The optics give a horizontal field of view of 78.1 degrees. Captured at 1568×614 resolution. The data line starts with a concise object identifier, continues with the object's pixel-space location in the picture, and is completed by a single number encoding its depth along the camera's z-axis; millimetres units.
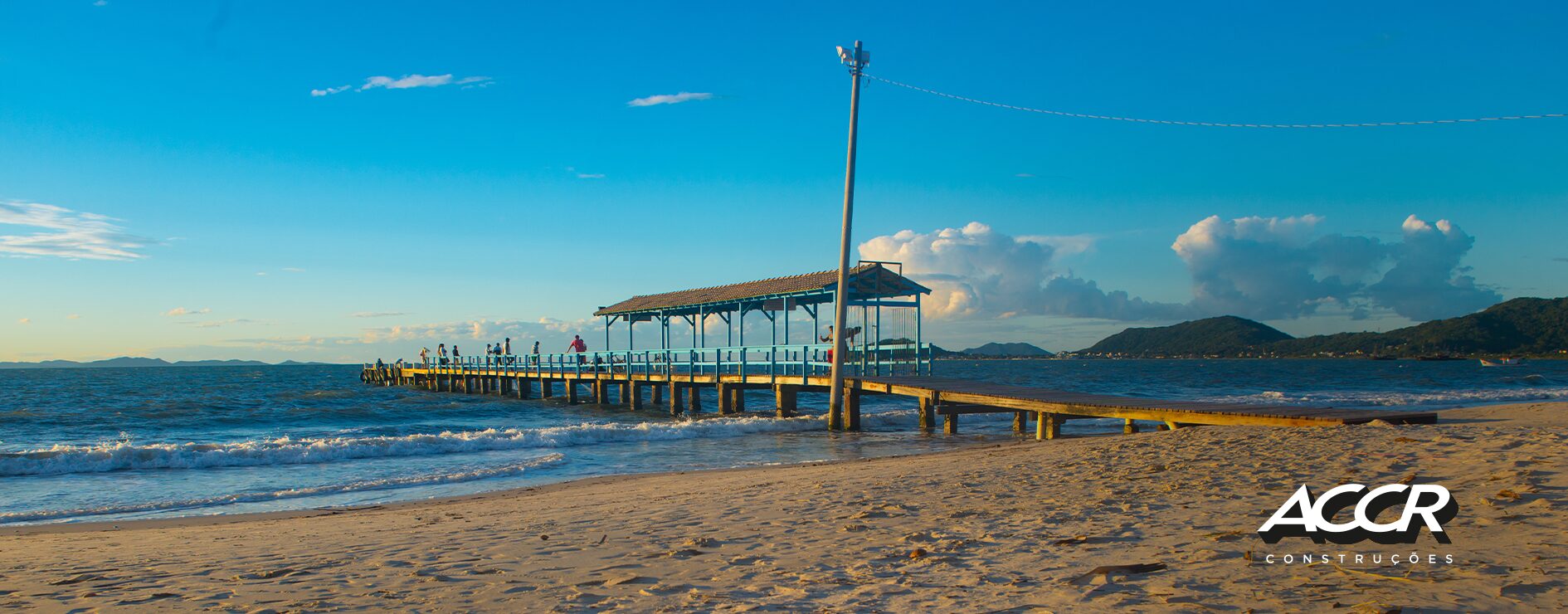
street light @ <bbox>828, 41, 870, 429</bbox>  19906
